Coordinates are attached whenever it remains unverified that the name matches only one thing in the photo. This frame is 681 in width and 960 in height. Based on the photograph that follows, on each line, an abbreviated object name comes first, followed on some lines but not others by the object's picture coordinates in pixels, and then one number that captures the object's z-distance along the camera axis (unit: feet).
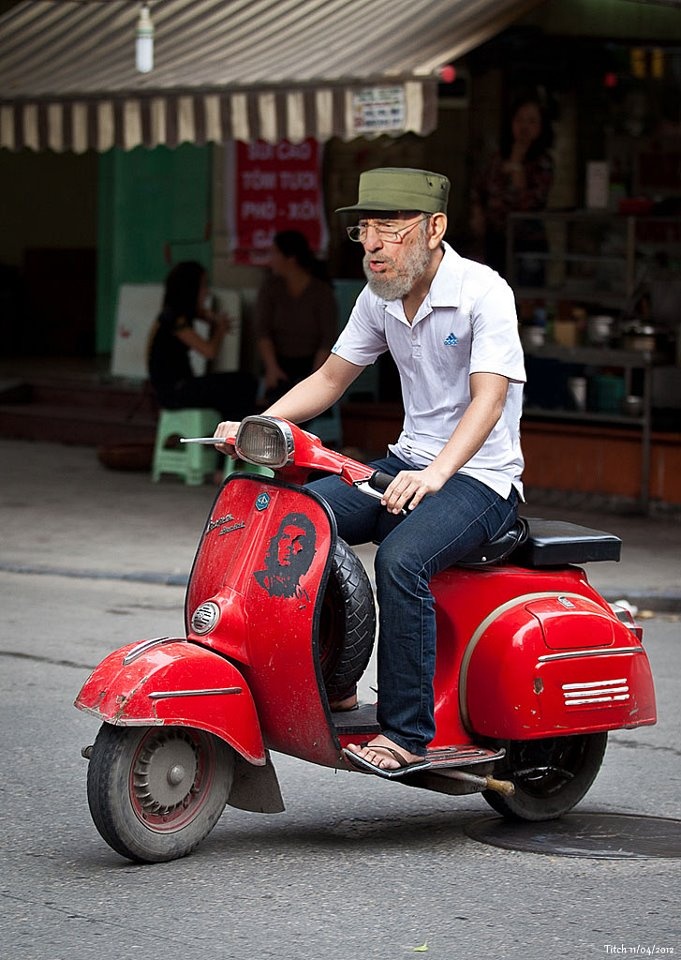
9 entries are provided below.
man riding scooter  16.15
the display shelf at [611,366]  40.29
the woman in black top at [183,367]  42.80
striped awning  33.53
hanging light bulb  36.55
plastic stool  43.14
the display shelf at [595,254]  41.22
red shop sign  48.70
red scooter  15.71
